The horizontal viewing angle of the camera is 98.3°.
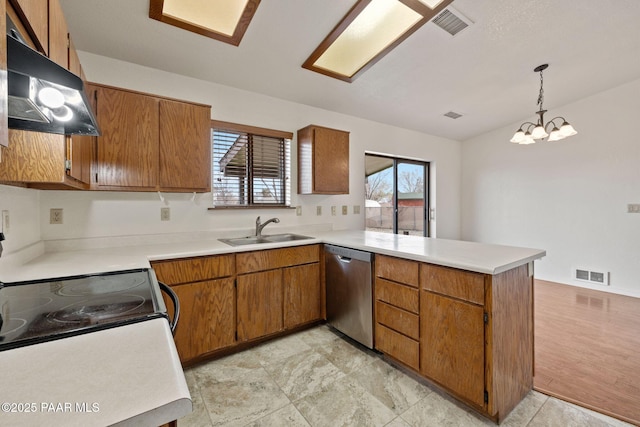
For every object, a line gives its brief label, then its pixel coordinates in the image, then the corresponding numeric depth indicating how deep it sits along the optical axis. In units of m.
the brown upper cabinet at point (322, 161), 3.00
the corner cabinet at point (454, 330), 1.54
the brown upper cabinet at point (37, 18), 0.85
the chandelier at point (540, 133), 2.77
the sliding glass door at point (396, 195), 4.14
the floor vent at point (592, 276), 3.83
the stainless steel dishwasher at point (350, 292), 2.23
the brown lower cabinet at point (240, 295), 2.01
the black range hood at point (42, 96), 0.77
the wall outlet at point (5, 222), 1.44
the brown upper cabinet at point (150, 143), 1.98
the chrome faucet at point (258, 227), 2.79
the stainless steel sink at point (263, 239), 2.63
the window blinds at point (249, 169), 2.76
